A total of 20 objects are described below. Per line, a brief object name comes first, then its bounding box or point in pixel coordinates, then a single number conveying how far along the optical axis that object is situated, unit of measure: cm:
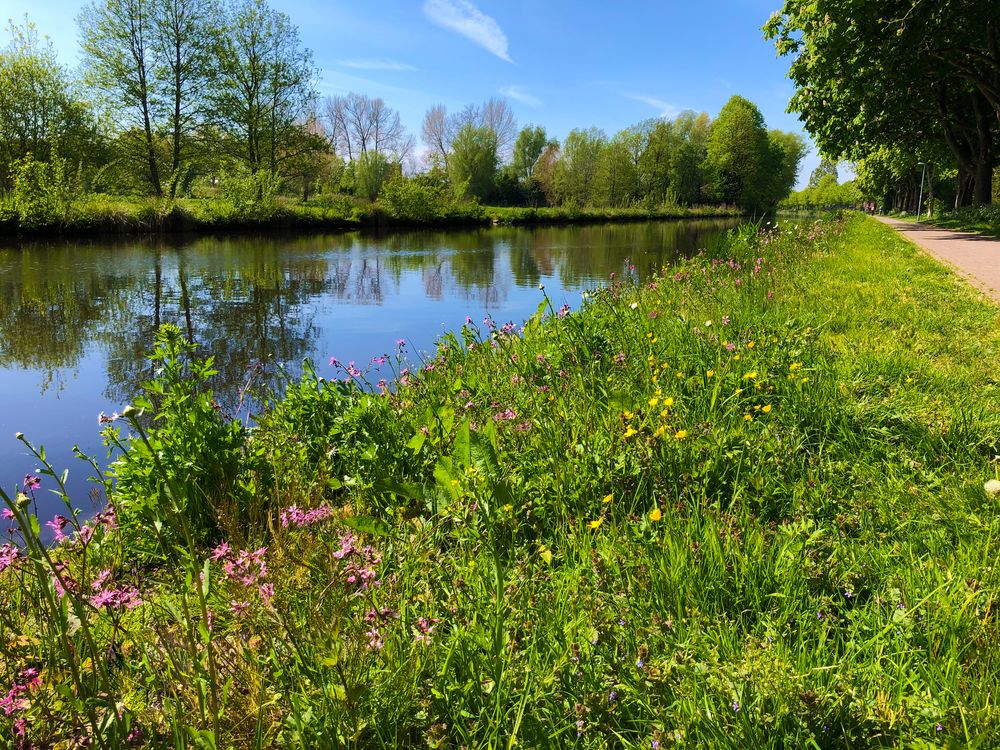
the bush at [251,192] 3184
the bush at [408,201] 4378
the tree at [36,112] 2986
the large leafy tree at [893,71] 1544
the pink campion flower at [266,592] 172
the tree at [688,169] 7281
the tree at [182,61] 3444
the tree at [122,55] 3328
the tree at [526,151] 7575
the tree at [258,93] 3800
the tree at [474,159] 6494
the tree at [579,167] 6994
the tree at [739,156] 6994
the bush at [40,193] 2298
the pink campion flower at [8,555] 159
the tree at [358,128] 6750
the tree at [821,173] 12660
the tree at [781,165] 7444
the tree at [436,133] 7150
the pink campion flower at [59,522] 166
